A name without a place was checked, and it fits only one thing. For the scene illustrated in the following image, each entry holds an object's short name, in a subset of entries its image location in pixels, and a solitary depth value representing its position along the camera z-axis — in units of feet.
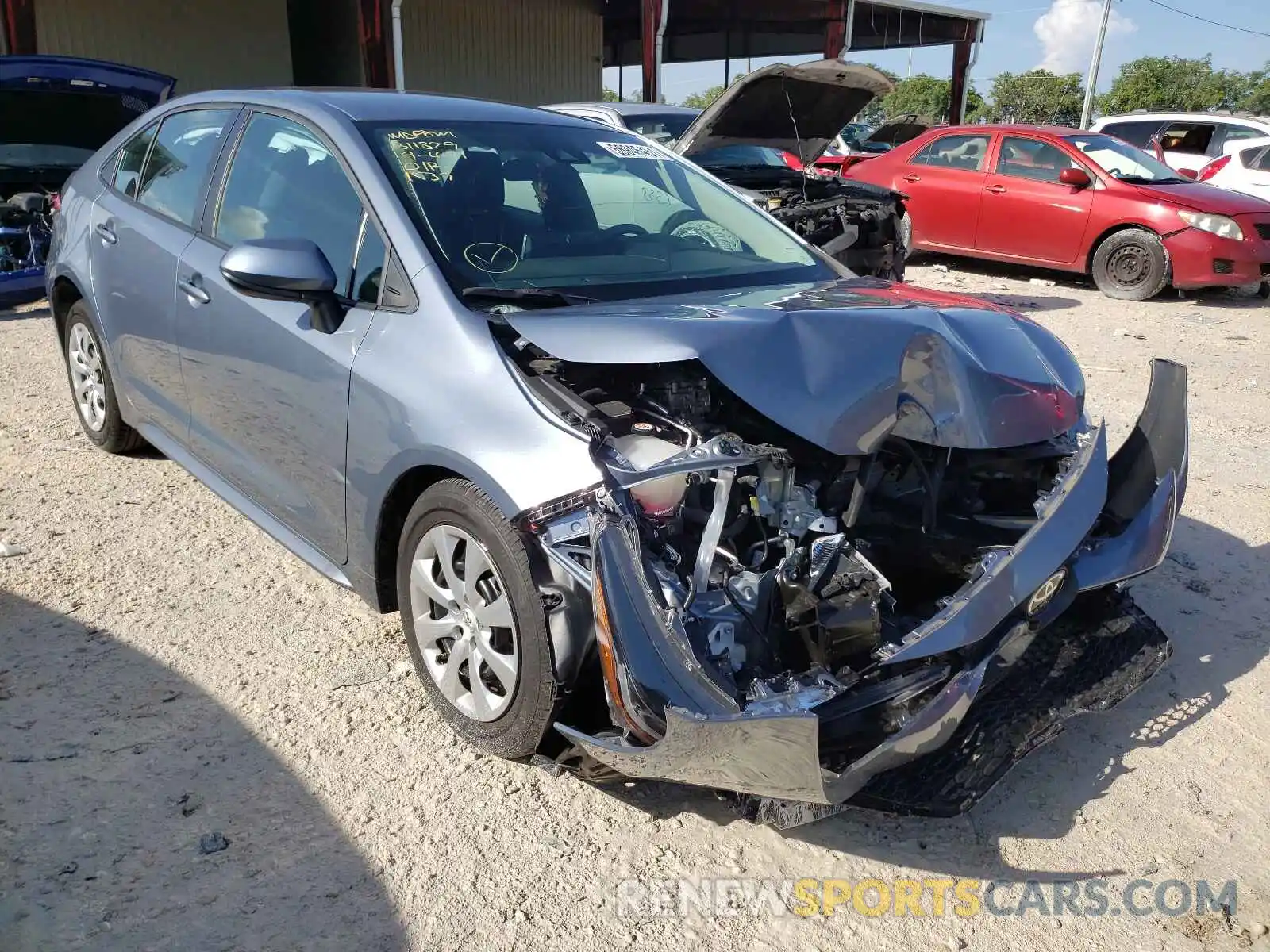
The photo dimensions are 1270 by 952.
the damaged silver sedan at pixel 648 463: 7.51
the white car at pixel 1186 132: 44.39
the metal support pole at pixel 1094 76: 95.55
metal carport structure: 69.62
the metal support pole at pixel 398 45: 52.39
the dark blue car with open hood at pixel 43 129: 25.67
